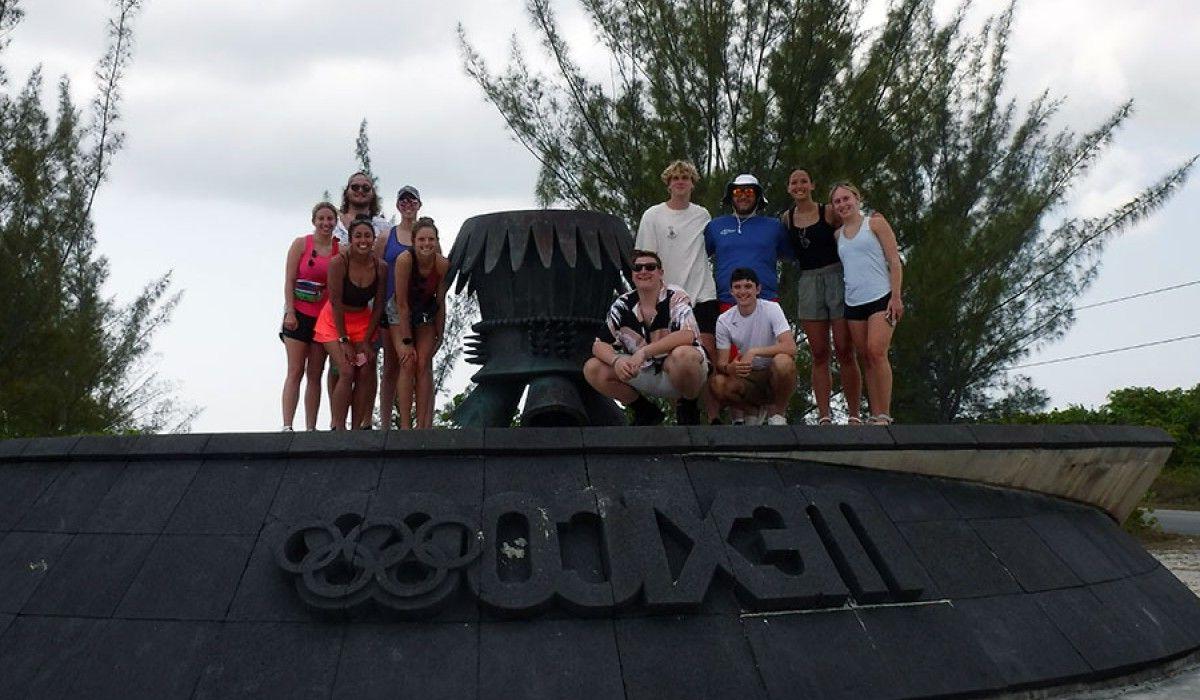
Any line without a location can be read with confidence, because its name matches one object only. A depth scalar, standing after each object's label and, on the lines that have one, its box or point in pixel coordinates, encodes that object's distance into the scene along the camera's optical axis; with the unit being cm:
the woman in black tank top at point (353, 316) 685
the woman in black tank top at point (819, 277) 680
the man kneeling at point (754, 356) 638
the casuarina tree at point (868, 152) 1394
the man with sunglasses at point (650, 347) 627
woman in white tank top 652
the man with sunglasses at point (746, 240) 686
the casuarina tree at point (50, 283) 1455
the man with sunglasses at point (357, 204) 736
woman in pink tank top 715
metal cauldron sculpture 727
